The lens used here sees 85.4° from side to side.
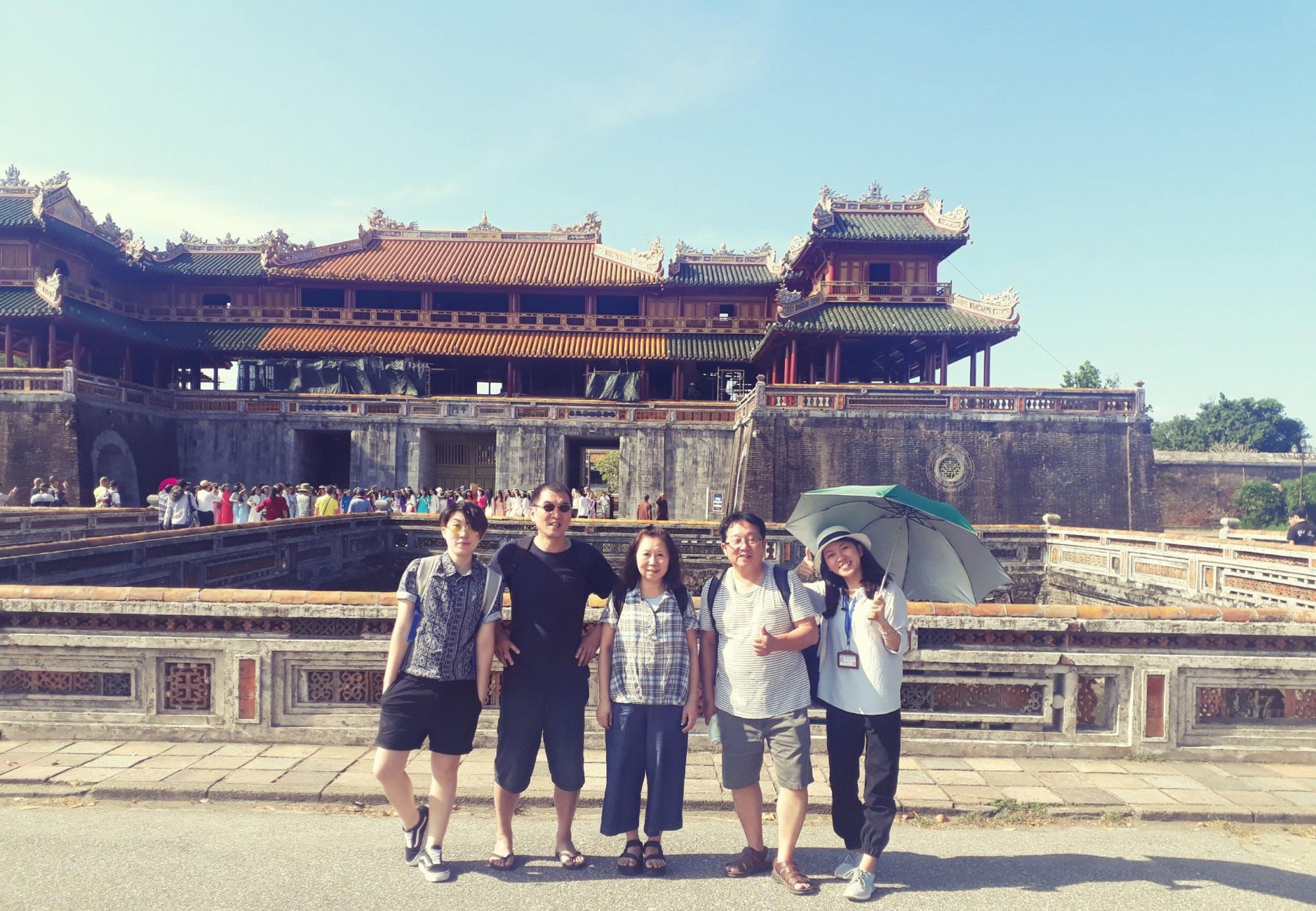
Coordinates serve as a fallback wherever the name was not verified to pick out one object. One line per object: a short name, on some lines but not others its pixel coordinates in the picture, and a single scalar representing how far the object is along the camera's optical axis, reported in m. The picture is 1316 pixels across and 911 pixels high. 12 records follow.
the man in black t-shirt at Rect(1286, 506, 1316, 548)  12.00
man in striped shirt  3.24
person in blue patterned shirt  3.30
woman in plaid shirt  3.29
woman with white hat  3.26
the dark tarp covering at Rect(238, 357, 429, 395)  24.58
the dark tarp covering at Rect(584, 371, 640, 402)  24.83
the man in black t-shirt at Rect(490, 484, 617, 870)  3.35
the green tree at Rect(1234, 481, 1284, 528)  27.17
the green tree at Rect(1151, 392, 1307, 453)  47.19
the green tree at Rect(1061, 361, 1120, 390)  45.84
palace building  21.58
